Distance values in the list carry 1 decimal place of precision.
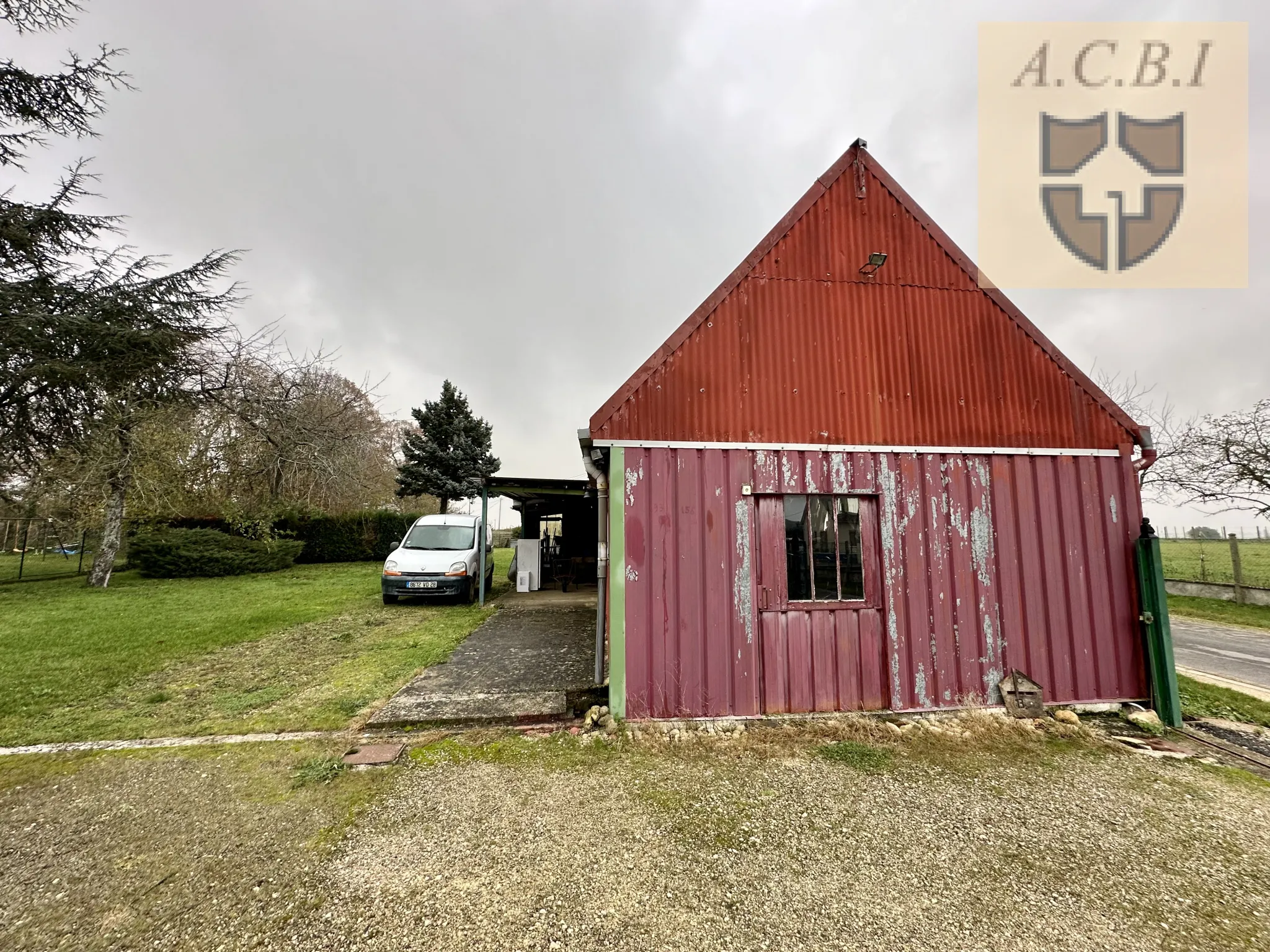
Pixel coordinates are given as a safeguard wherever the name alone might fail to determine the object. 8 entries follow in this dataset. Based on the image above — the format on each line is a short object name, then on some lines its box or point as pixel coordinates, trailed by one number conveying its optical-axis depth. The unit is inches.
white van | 405.1
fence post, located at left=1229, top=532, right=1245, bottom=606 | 468.4
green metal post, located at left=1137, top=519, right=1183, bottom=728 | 180.2
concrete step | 175.8
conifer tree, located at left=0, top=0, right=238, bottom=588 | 422.9
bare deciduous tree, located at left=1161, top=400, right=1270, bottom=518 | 472.4
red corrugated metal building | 175.9
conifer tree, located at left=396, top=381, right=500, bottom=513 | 1115.9
